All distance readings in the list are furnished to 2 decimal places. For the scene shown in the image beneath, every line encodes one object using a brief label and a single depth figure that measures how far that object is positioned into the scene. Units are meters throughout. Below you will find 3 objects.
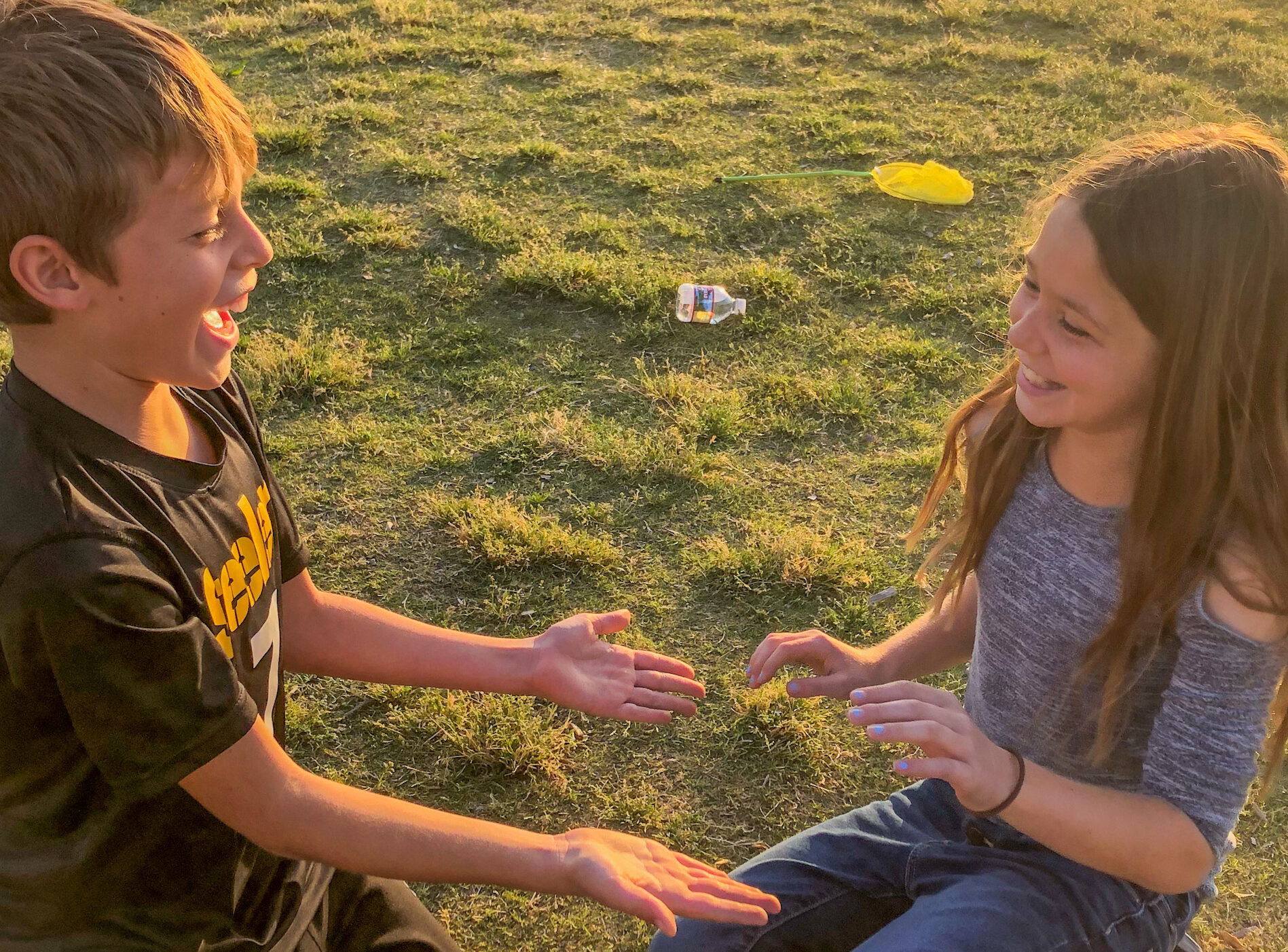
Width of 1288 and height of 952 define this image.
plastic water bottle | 4.52
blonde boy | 1.41
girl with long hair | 1.63
